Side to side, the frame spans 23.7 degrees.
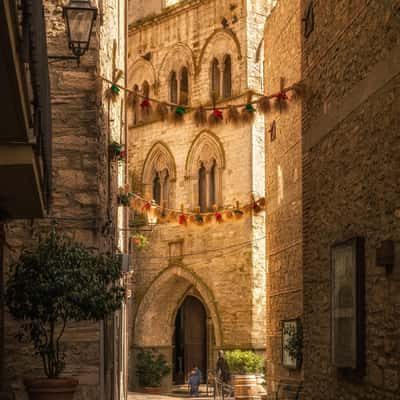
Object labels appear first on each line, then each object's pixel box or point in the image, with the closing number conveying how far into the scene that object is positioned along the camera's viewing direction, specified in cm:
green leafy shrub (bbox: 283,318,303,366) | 1600
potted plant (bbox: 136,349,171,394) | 2967
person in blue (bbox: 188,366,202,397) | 2758
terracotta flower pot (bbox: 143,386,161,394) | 2945
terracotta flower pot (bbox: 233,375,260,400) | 2164
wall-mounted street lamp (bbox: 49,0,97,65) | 1093
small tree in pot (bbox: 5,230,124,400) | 966
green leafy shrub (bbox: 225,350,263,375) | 2670
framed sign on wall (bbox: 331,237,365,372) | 957
